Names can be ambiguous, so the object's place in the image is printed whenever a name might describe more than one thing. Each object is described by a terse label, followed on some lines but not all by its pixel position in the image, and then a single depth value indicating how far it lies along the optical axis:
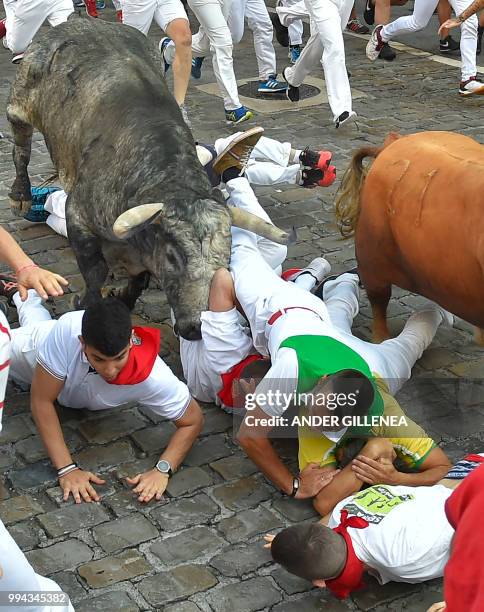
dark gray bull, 5.18
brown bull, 4.87
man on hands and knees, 4.48
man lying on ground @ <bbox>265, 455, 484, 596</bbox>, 3.77
